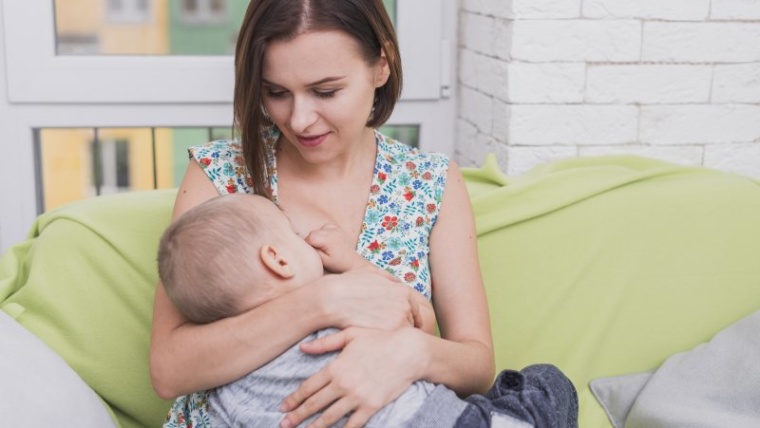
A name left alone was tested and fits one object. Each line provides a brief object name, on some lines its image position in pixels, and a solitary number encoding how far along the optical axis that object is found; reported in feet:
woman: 4.65
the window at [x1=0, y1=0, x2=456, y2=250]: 7.94
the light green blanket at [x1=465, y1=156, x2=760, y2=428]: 6.46
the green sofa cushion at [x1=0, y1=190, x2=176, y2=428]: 5.90
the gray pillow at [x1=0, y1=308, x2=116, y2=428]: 4.76
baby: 4.49
